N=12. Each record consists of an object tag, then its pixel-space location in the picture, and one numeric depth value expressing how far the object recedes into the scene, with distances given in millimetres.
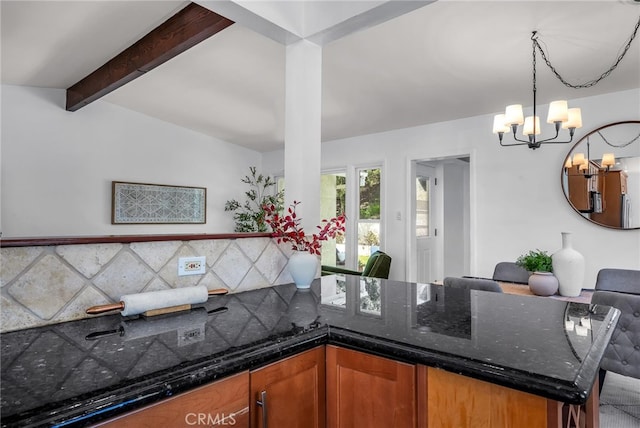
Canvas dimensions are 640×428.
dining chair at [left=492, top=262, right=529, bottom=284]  3091
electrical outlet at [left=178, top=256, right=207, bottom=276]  1354
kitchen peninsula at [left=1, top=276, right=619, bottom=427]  665
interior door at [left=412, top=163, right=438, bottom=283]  4836
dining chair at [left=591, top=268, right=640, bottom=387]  1978
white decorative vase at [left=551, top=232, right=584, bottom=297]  2500
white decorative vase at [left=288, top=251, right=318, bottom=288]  1609
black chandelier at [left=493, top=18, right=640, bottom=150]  2359
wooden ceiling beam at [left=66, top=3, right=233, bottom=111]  2424
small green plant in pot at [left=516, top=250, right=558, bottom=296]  2475
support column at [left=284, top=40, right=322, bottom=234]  1846
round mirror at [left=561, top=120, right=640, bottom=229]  3154
